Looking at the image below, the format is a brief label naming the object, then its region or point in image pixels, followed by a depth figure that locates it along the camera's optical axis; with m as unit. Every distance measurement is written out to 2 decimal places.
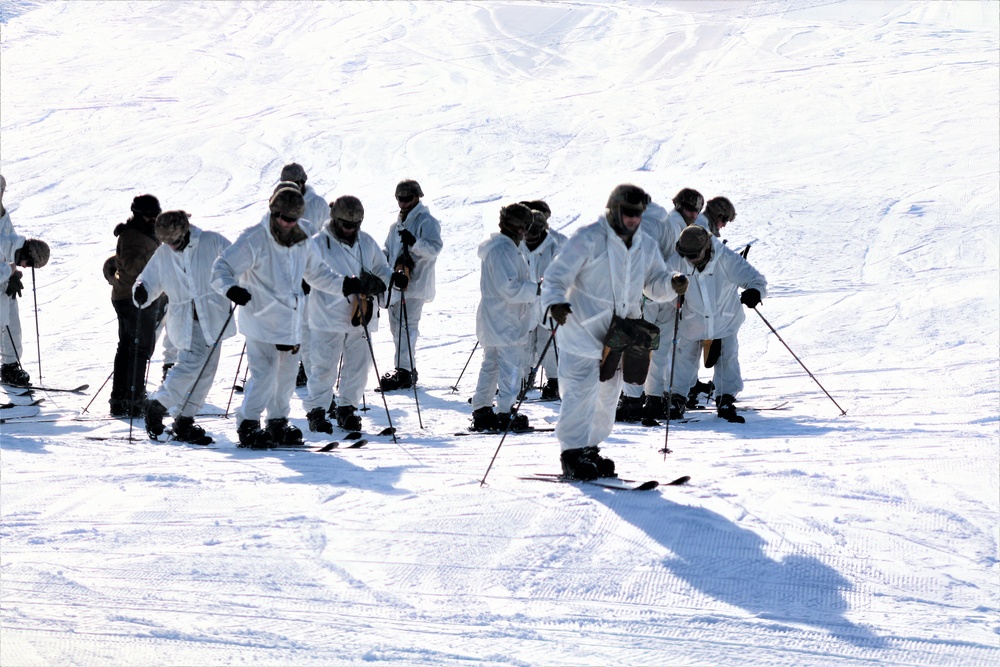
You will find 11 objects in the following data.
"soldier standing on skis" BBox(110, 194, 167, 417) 20.77
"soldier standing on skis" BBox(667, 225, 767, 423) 19.30
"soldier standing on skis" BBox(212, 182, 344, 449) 16.28
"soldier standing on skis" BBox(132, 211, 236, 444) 17.92
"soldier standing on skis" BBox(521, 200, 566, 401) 19.37
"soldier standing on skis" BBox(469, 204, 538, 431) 18.73
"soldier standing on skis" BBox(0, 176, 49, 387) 22.31
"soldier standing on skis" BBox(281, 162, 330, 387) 22.87
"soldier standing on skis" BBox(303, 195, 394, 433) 18.48
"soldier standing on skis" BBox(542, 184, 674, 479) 13.67
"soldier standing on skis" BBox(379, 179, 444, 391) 22.09
